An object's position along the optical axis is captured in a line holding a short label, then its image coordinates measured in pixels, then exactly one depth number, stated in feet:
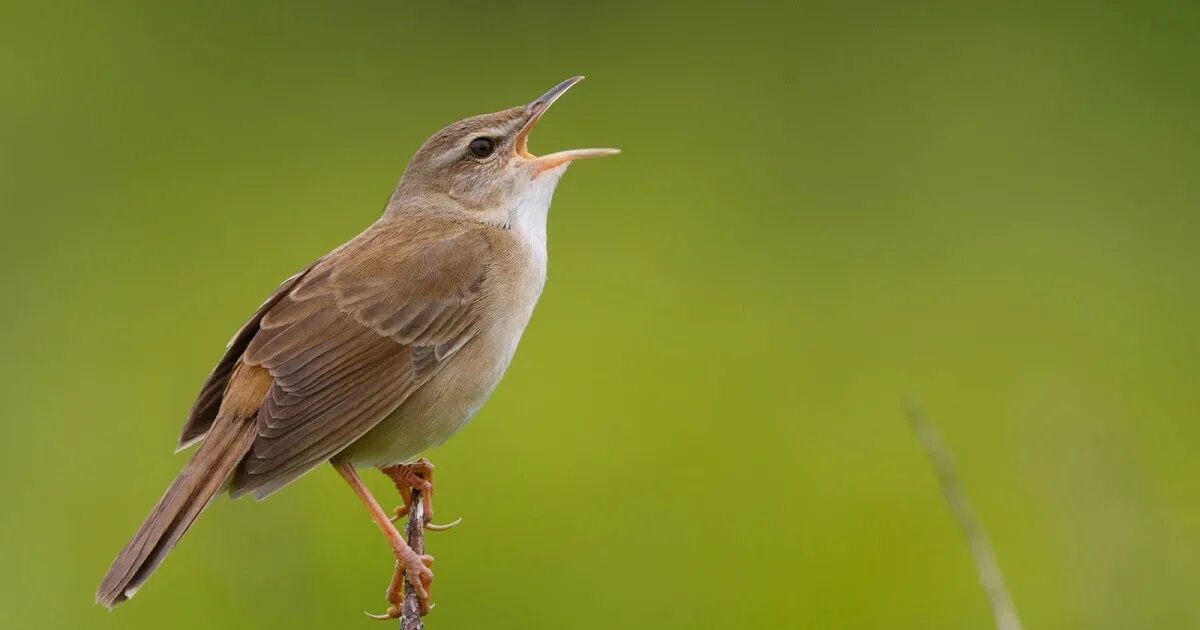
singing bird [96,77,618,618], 28.32
